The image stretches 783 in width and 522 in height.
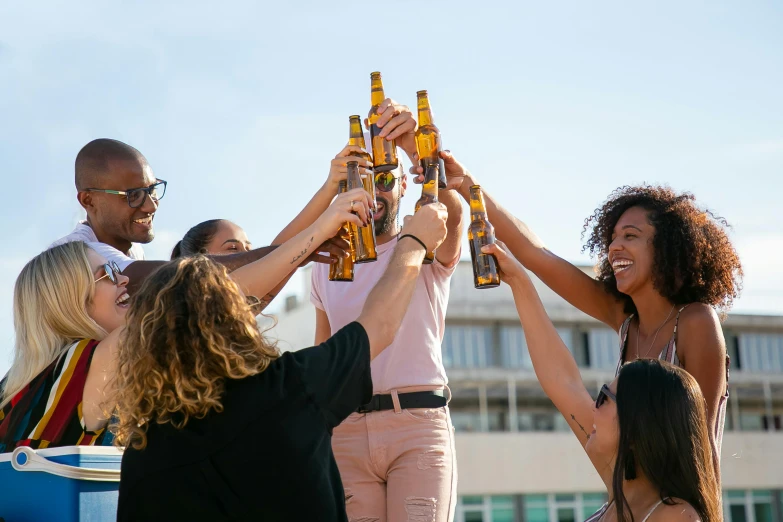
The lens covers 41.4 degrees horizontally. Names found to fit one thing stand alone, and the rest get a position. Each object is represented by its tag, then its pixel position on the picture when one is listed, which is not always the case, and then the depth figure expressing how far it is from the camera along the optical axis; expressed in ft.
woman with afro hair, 14.73
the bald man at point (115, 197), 16.48
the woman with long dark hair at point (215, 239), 18.30
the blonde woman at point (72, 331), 11.95
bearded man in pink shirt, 14.40
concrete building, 137.08
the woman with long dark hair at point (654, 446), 11.29
